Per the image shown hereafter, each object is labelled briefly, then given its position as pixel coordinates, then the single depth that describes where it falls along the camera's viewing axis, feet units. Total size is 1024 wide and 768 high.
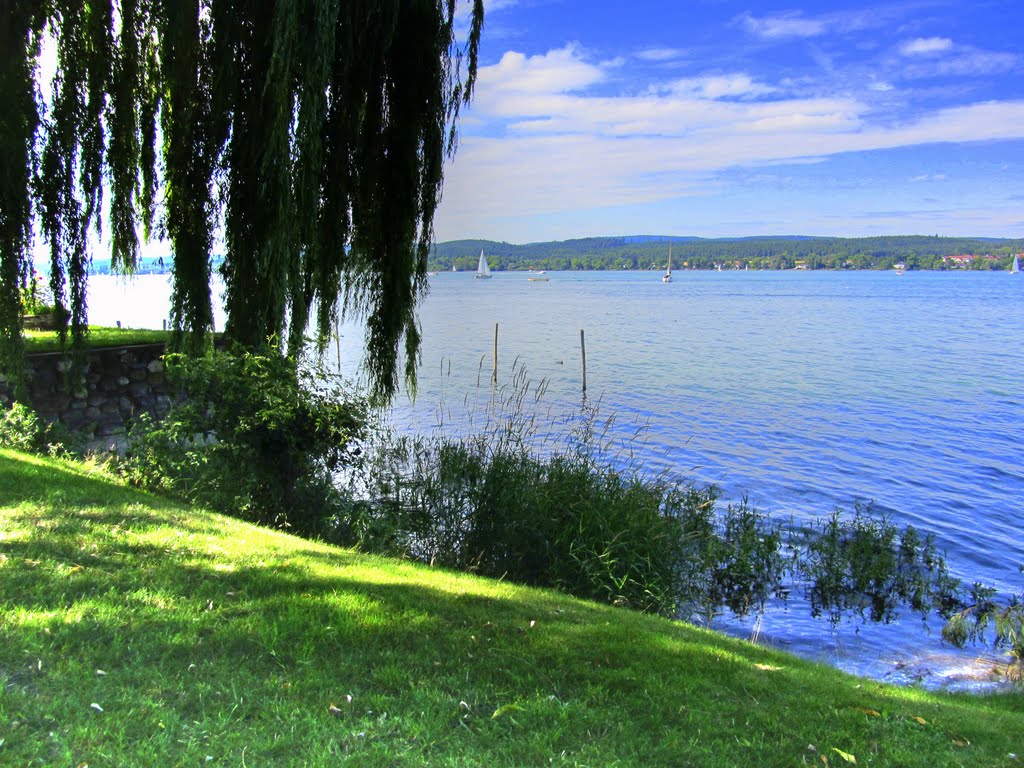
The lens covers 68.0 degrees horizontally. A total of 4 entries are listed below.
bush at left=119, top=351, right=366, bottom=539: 22.76
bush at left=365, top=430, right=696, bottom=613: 24.39
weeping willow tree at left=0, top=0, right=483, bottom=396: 19.26
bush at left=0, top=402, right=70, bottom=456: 27.12
